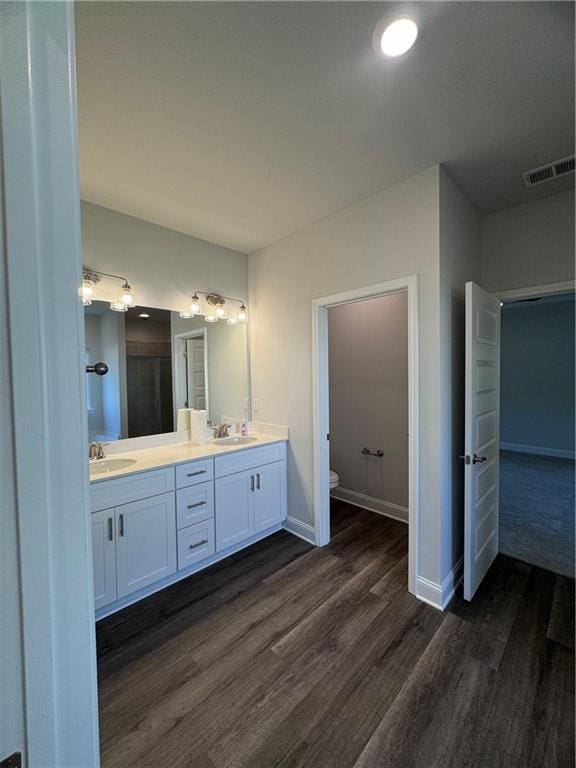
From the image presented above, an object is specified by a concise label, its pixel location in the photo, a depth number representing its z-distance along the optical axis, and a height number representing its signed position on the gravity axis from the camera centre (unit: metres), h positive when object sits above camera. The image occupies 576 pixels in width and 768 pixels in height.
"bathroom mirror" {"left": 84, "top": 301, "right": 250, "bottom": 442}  2.48 +0.09
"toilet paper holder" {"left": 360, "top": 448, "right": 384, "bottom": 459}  3.32 -0.81
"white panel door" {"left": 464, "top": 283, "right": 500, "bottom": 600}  2.02 -0.42
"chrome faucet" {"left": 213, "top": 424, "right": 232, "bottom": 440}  3.05 -0.50
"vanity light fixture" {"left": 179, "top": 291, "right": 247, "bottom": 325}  2.90 +0.66
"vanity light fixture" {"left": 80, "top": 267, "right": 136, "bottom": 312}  2.29 +0.68
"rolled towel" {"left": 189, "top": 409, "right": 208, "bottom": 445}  2.77 -0.41
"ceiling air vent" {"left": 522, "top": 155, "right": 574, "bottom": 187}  1.94 +1.27
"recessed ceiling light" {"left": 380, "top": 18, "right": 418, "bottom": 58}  1.17 +1.28
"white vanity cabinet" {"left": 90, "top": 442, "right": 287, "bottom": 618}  1.93 -0.98
